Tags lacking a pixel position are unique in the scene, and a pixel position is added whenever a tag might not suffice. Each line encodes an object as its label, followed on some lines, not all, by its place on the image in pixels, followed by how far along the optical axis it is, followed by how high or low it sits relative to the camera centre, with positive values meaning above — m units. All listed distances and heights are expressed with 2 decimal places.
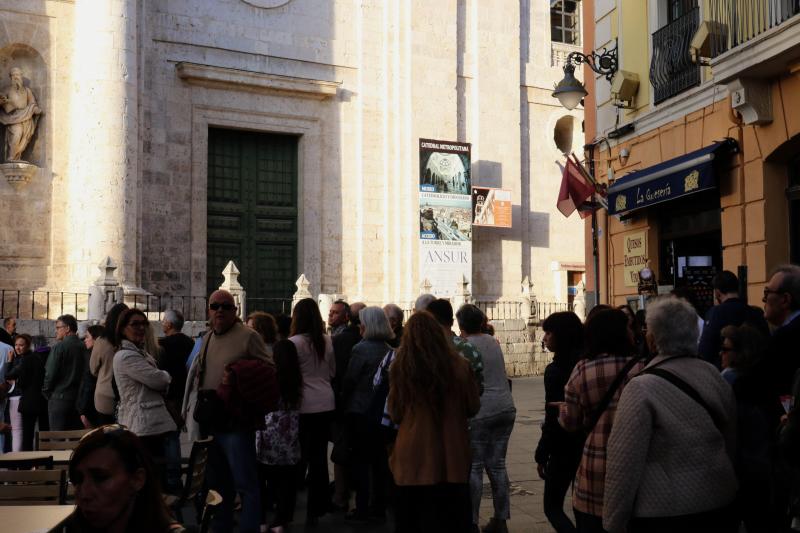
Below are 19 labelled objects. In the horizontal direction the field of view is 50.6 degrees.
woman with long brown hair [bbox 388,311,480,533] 5.03 -0.74
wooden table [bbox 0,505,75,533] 3.65 -0.95
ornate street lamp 12.38 +3.46
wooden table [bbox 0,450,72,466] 6.00 -1.09
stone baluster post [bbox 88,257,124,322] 16.80 +0.32
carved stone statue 19.67 +4.50
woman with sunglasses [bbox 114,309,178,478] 6.62 -0.60
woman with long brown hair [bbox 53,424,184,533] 2.72 -0.58
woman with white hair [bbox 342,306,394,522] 7.11 -0.76
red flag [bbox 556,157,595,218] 13.28 +1.86
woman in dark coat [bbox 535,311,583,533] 5.54 -0.85
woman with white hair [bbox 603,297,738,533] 3.59 -0.66
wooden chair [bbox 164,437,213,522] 5.14 -1.05
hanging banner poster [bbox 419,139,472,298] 23.72 +2.58
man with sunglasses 6.11 -0.91
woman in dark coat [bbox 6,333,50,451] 9.82 -0.89
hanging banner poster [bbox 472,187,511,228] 24.67 +2.89
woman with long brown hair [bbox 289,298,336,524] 7.11 -0.77
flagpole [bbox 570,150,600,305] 13.51 +0.82
